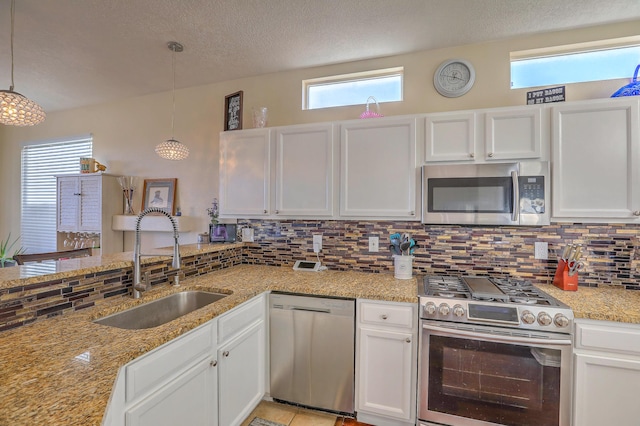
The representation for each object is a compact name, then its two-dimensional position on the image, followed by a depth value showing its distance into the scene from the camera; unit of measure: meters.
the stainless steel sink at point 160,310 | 1.58
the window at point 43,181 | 3.93
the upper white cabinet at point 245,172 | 2.50
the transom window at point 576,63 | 2.12
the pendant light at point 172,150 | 2.58
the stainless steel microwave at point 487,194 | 1.89
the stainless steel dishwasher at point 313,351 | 1.95
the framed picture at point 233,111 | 2.68
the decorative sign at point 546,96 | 2.01
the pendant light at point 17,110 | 1.76
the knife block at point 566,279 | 1.94
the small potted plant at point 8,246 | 4.02
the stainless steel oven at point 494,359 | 1.59
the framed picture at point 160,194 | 3.30
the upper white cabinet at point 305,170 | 2.33
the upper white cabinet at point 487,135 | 1.93
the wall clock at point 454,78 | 2.35
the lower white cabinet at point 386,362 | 1.82
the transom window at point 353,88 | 2.62
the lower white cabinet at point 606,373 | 1.53
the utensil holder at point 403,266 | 2.24
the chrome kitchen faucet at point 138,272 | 1.68
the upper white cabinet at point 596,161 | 1.79
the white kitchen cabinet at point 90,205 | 3.35
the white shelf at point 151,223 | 3.19
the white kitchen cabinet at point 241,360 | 1.66
